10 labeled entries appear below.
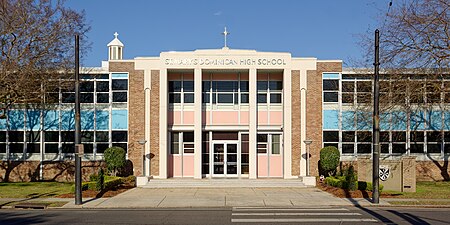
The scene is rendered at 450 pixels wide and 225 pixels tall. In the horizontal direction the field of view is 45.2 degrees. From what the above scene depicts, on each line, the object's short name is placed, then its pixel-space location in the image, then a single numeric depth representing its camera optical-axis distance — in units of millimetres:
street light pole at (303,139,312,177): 32594
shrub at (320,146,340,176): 32406
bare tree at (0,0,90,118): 27781
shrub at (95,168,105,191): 26156
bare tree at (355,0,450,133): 25391
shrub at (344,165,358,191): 25938
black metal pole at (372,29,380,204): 21625
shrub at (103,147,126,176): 32719
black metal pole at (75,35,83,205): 21797
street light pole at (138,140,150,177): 33875
